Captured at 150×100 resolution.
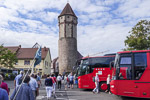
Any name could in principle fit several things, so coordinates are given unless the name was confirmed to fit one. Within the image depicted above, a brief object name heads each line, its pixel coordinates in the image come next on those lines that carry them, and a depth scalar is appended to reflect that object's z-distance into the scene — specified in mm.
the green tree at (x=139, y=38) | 28484
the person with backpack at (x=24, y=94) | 5285
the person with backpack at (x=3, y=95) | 3271
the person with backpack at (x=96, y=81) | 15324
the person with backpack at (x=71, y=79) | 19778
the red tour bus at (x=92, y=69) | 17125
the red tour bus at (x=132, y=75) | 10602
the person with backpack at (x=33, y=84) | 8562
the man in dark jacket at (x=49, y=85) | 11055
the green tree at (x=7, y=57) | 36062
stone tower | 58438
